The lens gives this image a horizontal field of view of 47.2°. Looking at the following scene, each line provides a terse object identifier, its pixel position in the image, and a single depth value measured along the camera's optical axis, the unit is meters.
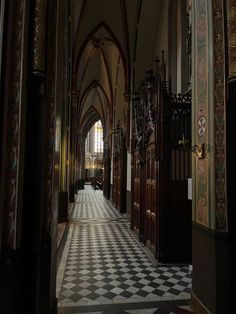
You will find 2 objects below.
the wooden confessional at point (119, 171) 12.22
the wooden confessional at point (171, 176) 5.35
